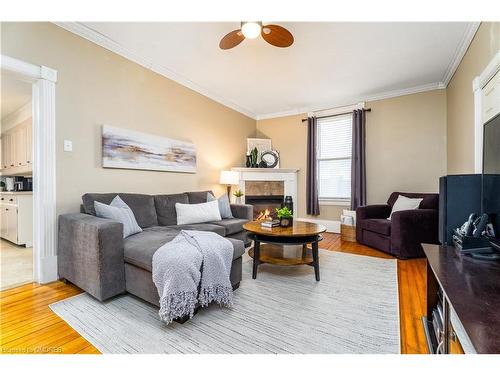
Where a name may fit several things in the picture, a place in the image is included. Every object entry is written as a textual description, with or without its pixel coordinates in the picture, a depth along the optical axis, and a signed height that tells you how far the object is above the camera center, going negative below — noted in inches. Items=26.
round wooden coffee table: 89.3 -21.5
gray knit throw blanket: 59.3 -24.0
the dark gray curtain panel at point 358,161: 166.1 +17.1
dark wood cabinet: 27.6 -16.8
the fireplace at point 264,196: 187.2 -9.1
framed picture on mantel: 201.9 +35.4
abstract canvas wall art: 106.9 +17.3
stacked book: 99.6 -16.9
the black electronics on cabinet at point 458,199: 62.2 -3.7
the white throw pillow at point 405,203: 131.5 -10.5
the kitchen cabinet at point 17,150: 151.3 +24.4
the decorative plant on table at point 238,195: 171.6 -7.4
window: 178.4 +21.9
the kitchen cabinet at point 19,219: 136.6 -20.3
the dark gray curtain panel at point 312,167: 186.7 +14.3
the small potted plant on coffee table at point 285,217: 103.4 -14.1
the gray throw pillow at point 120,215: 86.0 -11.4
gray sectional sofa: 69.6 -21.9
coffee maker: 149.5 +0.2
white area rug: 53.8 -36.8
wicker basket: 152.7 -31.5
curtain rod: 166.7 +54.1
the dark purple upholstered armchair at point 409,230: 116.1 -22.8
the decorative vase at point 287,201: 161.0 -11.1
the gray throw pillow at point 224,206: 138.9 -12.9
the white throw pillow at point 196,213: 119.6 -14.8
